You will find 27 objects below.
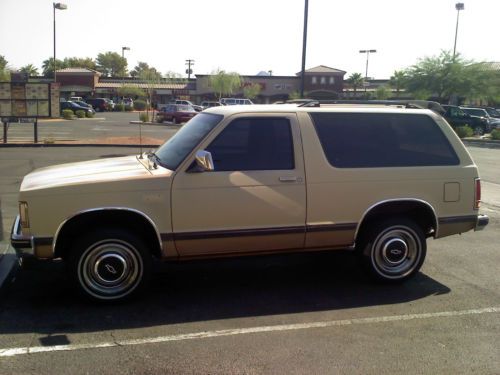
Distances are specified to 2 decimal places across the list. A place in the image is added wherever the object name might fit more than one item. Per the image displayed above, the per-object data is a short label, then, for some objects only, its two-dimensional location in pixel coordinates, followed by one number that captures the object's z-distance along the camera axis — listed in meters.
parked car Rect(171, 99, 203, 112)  47.12
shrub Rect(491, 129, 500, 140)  27.78
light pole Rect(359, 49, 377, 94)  78.05
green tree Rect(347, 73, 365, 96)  92.19
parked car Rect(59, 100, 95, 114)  47.75
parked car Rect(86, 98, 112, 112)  62.88
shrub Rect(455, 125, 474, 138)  28.97
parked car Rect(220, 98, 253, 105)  43.00
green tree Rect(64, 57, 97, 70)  114.75
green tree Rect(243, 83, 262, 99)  72.88
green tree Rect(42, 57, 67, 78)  112.94
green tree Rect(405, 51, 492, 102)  44.91
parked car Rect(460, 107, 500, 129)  33.47
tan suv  4.52
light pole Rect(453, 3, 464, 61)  56.57
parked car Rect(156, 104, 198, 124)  38.94
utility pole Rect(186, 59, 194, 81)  94.64
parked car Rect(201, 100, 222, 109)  50.78
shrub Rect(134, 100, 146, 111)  56.24
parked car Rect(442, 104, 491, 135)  31.80
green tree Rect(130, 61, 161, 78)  127.82
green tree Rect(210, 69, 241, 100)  69.25
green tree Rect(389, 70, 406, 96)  48.92
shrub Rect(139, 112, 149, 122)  37.47
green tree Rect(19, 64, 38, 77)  105.35
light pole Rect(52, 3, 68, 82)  47.12
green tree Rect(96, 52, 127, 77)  124.00
